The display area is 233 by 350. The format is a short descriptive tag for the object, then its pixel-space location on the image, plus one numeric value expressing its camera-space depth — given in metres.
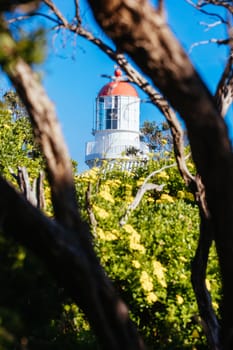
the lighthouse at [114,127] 59.90
